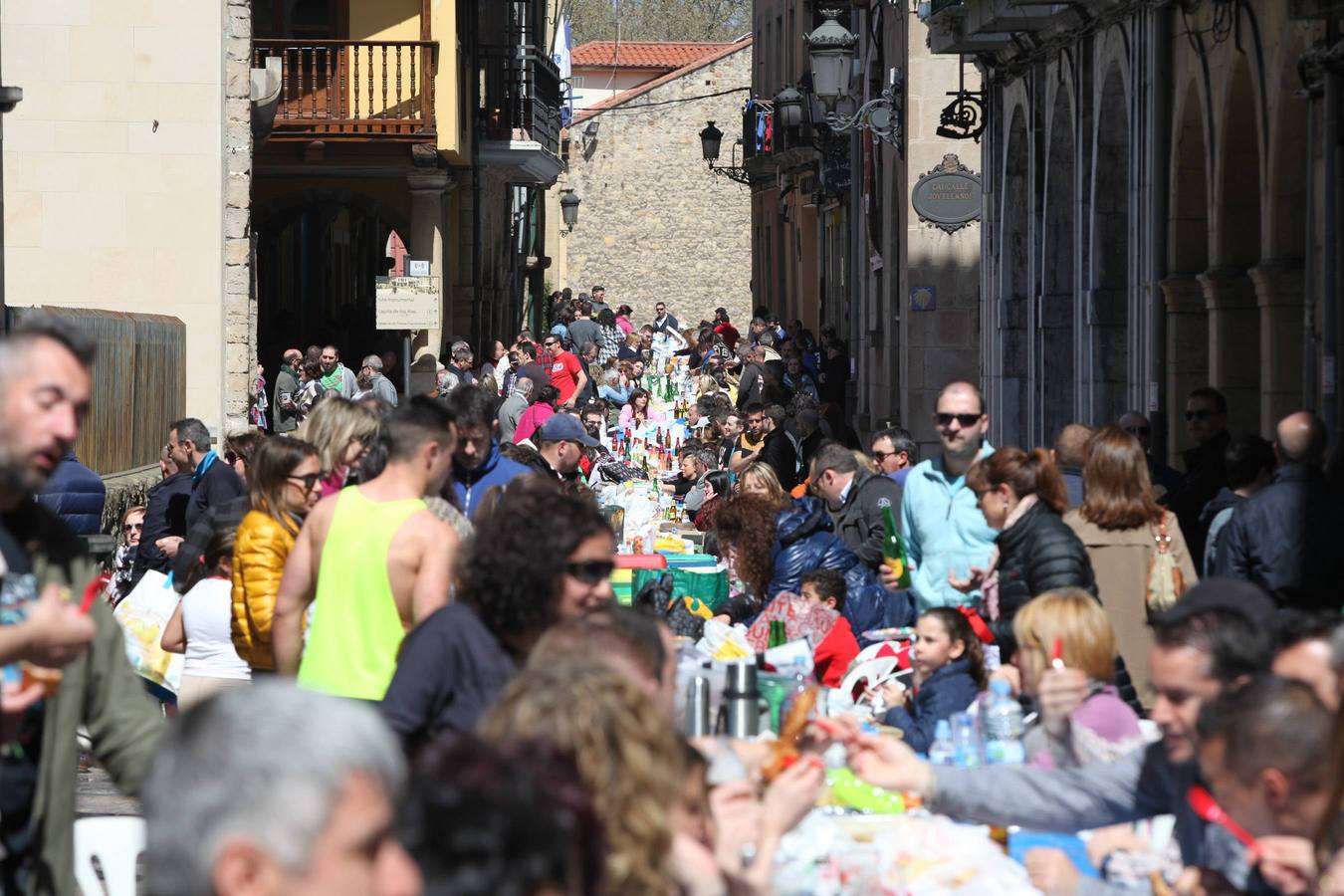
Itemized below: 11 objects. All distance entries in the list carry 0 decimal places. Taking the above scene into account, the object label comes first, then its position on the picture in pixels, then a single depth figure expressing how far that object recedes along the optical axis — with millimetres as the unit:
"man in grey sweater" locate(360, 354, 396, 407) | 42906
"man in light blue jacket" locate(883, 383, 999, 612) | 18156
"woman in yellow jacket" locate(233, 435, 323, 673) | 14281
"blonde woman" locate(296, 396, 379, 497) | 16016
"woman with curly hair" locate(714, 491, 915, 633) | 20172
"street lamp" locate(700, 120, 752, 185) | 82250
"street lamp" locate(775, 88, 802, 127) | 64125
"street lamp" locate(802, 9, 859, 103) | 41969
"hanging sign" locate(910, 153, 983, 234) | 44000
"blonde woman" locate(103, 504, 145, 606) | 23078
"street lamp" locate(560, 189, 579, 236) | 103687
